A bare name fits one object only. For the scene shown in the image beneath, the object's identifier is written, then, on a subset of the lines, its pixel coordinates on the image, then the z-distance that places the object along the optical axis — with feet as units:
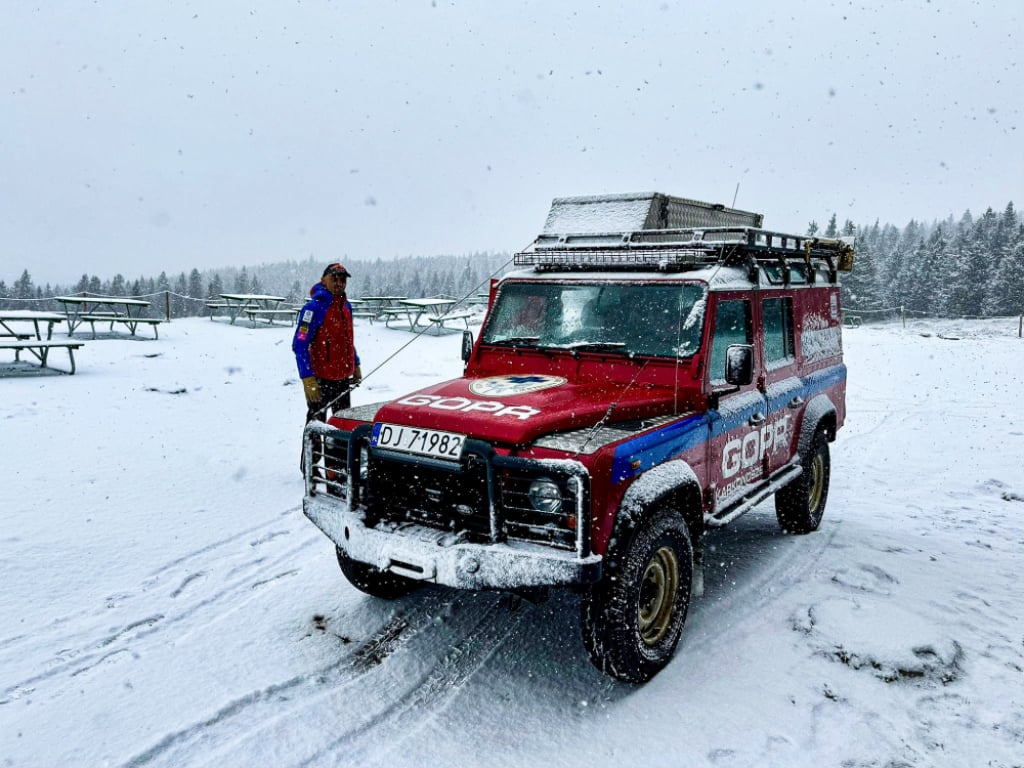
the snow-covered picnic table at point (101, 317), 54.34
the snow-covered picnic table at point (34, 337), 36.60
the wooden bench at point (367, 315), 83.10
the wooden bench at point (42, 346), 36.04
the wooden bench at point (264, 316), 72.67
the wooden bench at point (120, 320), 55.21
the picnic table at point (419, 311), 70.69
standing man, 21.43
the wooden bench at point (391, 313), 76.73
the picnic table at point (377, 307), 78.17
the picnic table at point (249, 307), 71.92
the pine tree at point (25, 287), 252.81
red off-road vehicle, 11.39
